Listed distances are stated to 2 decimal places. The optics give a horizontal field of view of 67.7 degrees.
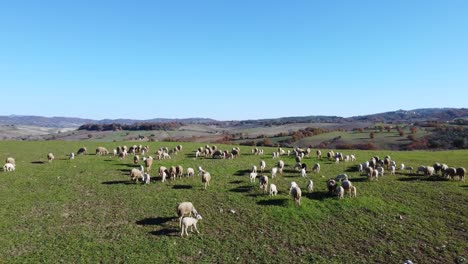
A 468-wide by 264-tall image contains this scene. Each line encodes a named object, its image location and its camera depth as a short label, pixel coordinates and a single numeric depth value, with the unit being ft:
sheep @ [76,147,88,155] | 176.22
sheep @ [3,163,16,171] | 127.54
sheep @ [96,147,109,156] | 172.96
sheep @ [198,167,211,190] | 107.64
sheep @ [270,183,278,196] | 100.30
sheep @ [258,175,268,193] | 103.18
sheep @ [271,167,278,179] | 122.11
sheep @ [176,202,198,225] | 78.69
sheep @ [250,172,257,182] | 114.42
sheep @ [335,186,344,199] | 98.48
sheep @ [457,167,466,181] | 122.01
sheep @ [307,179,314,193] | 104.99
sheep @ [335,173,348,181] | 114.89
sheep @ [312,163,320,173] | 132.57
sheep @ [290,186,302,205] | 92.32
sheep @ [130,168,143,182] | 113.60
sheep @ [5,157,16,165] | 140.26
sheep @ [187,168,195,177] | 119.66
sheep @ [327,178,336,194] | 102.17
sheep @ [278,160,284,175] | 132.46
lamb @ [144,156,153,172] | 131.35
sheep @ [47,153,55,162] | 151.86
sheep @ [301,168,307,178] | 123.95
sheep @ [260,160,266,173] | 131.89
